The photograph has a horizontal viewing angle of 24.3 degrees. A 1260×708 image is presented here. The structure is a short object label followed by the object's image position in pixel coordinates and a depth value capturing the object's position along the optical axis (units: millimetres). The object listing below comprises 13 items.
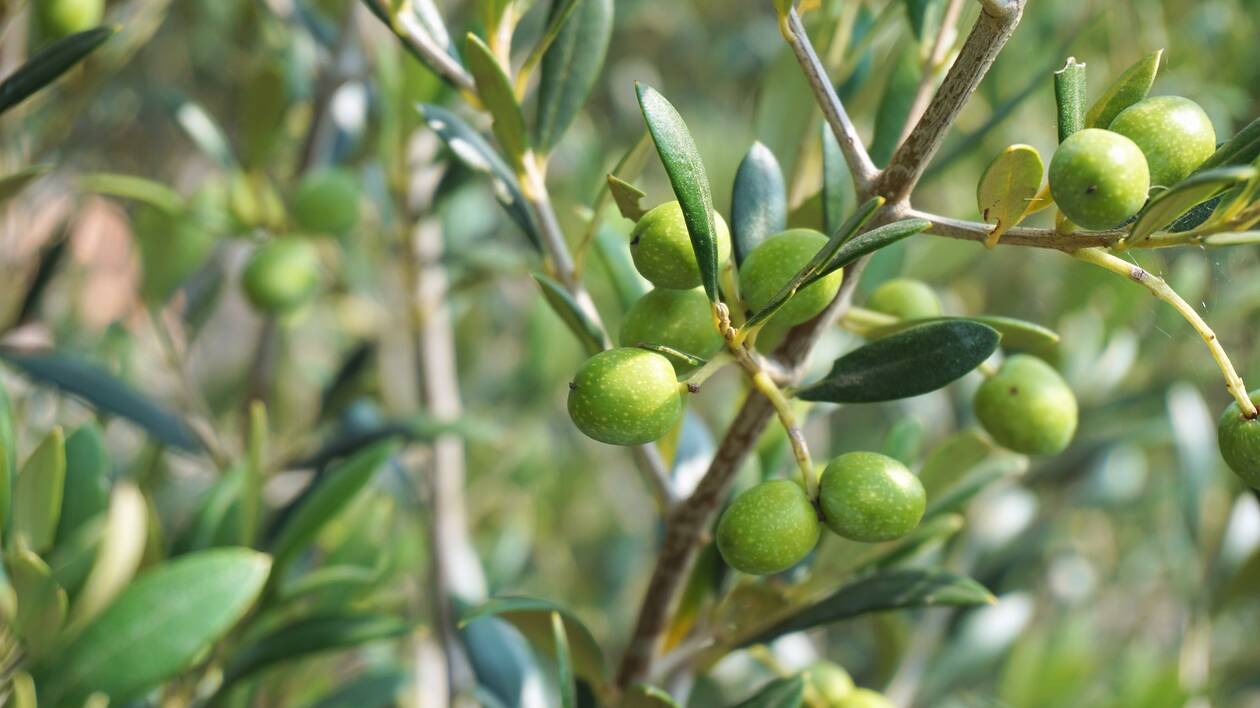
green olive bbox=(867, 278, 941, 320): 567
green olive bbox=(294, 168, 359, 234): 790
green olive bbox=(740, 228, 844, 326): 518
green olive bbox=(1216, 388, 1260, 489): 510
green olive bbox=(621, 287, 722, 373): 528
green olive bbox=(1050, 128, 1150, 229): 488
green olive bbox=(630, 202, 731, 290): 515
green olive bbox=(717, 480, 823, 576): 518
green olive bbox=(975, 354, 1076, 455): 569
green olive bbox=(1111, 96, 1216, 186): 502
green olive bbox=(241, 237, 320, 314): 794
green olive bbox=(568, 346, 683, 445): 509
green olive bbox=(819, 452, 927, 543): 518
